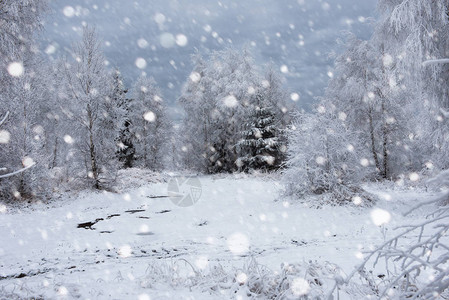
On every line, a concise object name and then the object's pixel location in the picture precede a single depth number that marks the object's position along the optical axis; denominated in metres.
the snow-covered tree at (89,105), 15.77
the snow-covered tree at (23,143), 12.95
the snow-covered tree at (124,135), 26.28
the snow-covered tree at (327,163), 11.19
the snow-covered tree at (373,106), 16.81
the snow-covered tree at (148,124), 26.70
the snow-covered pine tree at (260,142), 23.67
